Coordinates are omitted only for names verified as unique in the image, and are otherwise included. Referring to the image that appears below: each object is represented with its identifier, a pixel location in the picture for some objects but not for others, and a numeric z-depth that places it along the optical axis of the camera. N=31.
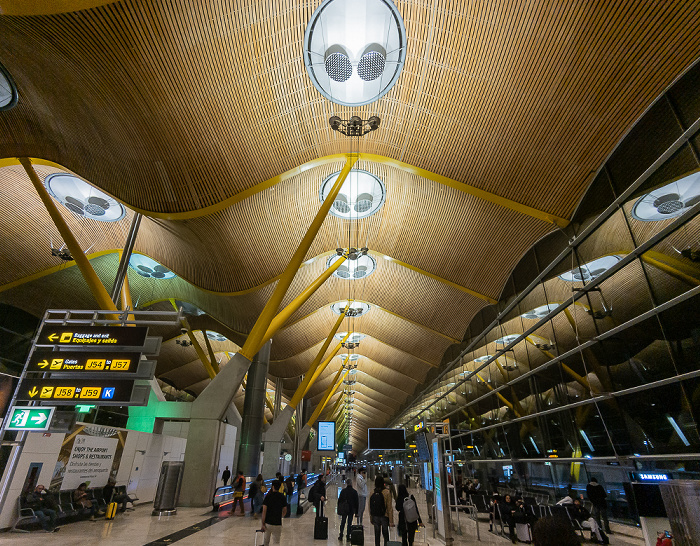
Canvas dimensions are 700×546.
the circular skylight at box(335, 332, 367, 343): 35.62
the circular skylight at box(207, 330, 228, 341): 35.22
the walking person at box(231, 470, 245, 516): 14.15
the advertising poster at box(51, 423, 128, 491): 11.87
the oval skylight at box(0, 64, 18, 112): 10.79
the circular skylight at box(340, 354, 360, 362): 43.46
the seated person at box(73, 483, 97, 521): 11.91
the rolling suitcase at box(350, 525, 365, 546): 8.70
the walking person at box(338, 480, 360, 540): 9.74
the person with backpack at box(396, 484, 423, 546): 8.29
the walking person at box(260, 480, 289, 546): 7.51
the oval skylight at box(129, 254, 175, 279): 23.56
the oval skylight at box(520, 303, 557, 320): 12.25
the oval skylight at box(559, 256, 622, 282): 9.31
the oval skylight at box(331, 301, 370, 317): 27.73
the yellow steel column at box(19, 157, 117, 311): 13.59
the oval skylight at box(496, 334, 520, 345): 15.06
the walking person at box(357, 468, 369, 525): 10.93
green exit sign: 7.24
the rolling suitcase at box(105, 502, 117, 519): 12.13
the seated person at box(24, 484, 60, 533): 9.94
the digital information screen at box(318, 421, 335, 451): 30.77
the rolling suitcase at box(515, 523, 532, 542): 10.64
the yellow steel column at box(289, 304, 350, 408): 28.34
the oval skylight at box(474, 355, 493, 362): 18.01
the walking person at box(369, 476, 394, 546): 8.65
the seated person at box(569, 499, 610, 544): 9.55
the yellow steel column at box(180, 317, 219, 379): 29.16
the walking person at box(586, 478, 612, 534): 9.77
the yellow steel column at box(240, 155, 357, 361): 15.09
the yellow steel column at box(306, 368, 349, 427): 38.28
